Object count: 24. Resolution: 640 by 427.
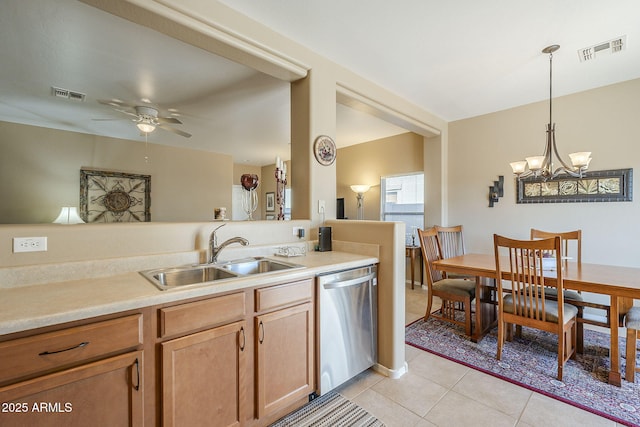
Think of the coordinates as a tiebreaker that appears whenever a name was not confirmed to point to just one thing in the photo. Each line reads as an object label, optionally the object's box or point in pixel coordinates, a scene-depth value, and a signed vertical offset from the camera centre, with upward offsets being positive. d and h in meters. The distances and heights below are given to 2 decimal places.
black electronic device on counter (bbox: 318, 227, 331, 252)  2.50 -0.24
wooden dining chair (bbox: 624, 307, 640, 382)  1.98 -0.92
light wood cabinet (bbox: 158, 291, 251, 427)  1.28 -0.73
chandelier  2.45 +0.46
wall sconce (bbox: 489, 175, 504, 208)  4.02 +0.30
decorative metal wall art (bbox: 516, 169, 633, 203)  3.17 +0.27
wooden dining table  1.99 -0.53
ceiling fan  3.70 +1.30
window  4.96 +0.21
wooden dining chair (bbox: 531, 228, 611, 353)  2.43 -0.80
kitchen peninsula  1.03 -0.55
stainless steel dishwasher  1.88 -0.79
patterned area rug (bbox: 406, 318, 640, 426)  1.85 -1.26
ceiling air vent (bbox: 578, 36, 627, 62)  2.46 +1.46
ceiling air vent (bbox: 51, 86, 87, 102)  3.31 +1.44
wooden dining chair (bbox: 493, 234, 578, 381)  2.09 -0.76
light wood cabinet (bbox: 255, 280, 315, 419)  1.58 -0.81
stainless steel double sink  1.70 -0.38
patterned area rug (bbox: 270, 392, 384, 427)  1.70 -1.27
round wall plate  2.66 +0.60
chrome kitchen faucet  1.93 -0.23
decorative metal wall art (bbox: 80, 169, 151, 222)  4.89 +0.31
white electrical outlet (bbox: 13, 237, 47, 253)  1.43 -0.16
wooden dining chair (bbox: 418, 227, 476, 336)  2.87 -0.80
